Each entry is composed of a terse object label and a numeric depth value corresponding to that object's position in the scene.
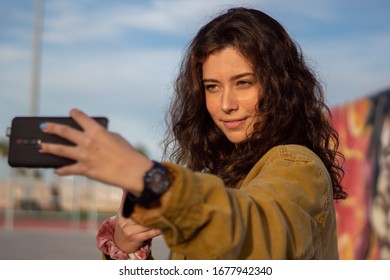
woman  1.51
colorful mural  9.30
